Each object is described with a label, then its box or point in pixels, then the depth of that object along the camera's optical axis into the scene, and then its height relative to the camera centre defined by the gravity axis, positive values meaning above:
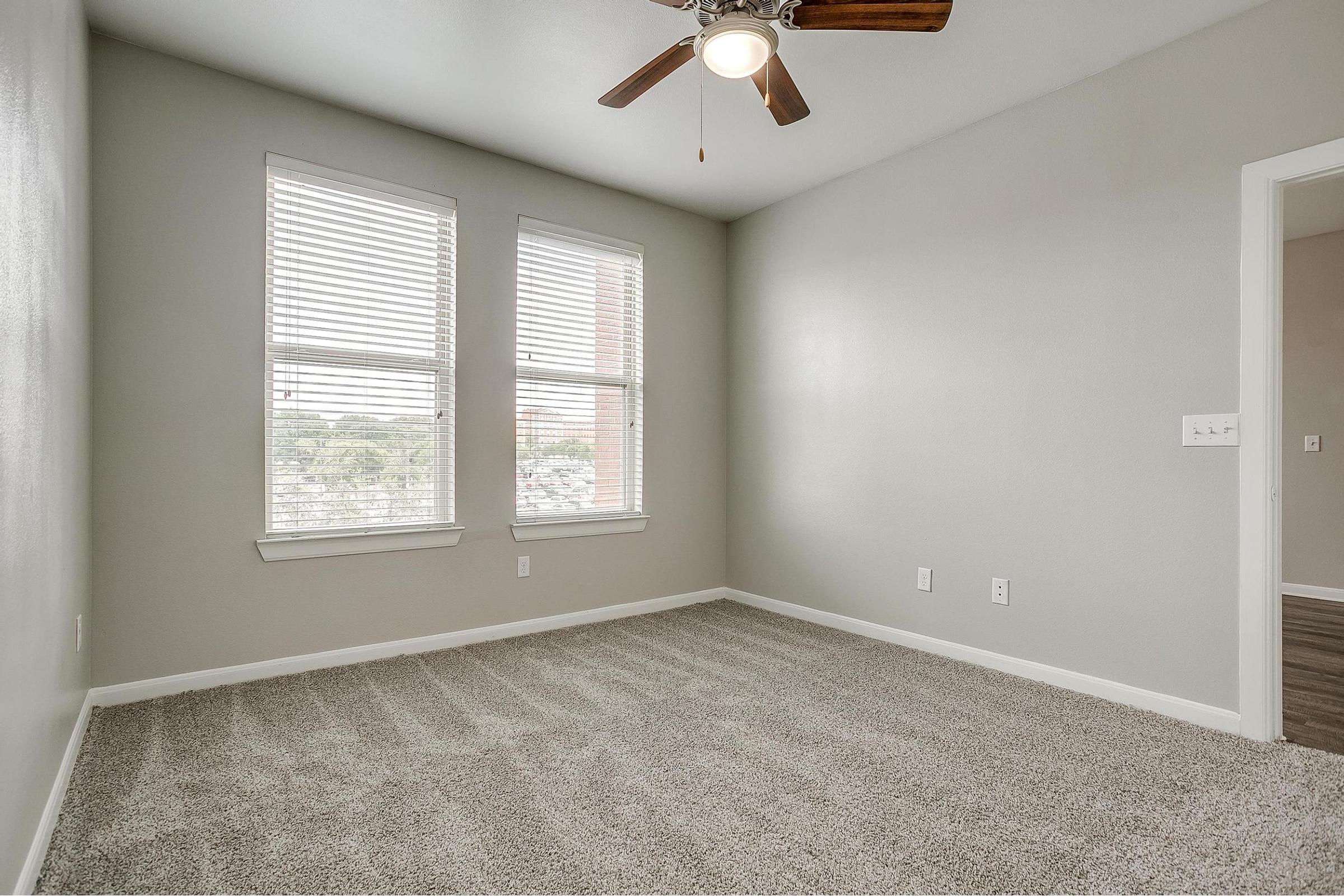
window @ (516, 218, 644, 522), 3.77 +0.43
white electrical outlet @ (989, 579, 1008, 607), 3.11 -0.66
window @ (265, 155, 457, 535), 2.98 +0.44
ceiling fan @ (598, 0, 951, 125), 1.77 +1.15
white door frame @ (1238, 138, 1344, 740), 2.35 +0.04
